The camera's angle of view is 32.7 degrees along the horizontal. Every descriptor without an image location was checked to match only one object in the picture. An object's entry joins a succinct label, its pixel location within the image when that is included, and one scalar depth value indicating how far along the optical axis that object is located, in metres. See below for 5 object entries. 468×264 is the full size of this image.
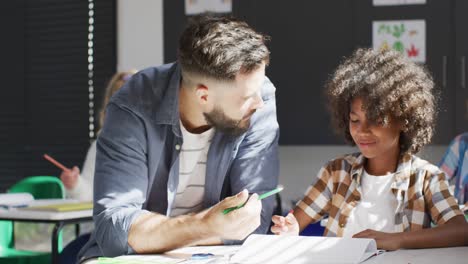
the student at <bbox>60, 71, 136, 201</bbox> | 4.10
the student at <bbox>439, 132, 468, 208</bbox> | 3.60
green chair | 3.76
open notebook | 1.72
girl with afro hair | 2.21
